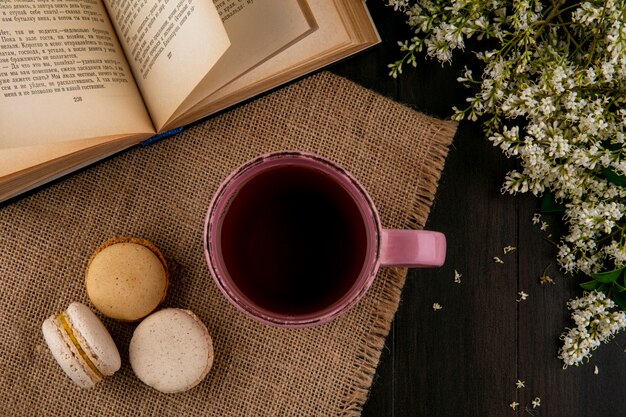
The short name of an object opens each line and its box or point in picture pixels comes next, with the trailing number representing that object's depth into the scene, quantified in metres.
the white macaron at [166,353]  0.78
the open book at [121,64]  0.65
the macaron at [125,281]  0.78
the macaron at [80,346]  0.75
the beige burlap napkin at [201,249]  0.82
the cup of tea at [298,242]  0.61
